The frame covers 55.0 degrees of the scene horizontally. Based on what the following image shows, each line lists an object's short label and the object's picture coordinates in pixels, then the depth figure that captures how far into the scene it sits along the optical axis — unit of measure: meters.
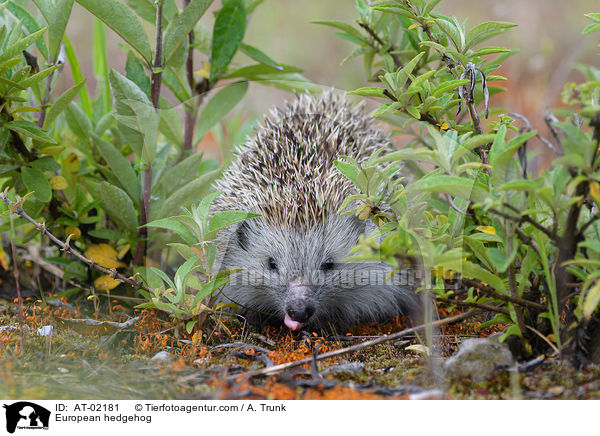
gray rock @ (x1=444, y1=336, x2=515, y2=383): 2.00
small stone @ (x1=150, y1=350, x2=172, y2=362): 2.31
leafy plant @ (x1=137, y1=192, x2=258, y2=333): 2.36
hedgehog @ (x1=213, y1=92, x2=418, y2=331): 2.90
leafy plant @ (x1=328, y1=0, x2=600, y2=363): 1.79
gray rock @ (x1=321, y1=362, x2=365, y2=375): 2.17
